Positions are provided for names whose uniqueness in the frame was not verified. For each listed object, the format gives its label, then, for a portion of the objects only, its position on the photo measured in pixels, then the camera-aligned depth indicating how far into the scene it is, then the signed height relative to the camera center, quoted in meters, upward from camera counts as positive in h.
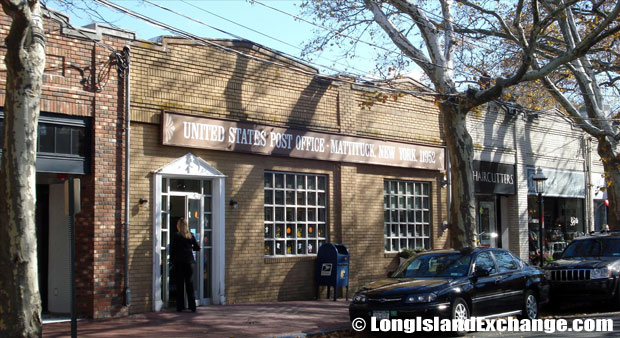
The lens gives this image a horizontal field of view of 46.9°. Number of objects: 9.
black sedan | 11.05 -1.18
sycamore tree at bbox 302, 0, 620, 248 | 15.37 +3.53
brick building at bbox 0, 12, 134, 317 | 12.67 +1.44
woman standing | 13.62 -0.72
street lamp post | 19.74 +0.84
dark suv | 14.70 -1.31
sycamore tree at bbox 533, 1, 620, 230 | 21.45 +3.52
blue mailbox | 16.51 -1.11
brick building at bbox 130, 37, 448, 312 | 14.08 +1.11
